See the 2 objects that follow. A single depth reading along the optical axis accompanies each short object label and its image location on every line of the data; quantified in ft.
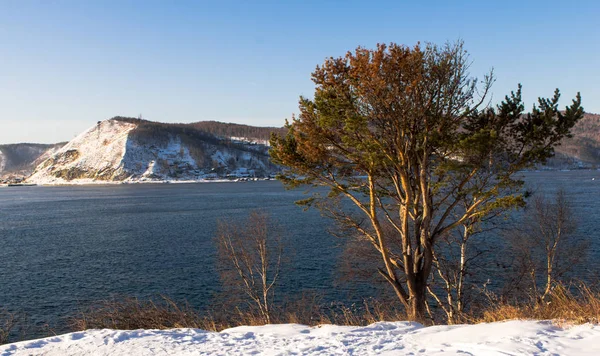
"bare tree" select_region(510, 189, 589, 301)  77.44
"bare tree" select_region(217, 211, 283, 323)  76.28
